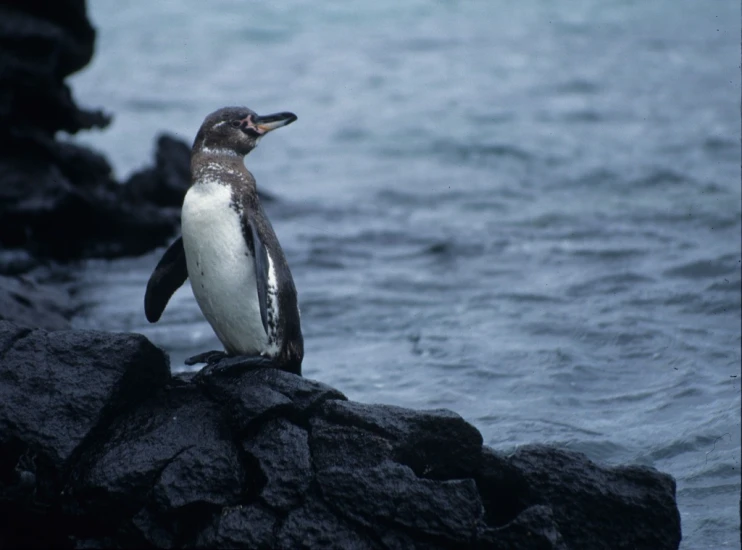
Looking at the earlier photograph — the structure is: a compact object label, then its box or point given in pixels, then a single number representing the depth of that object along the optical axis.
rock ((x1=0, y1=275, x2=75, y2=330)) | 14.05
